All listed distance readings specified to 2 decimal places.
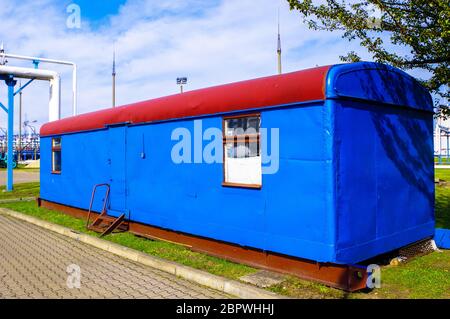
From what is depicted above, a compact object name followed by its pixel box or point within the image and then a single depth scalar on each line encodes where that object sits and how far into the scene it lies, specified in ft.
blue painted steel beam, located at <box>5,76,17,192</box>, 57.31
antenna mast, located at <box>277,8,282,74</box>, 88.69
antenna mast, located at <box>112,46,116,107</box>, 140.32
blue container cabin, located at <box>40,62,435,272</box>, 16.03
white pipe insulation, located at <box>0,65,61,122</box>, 58.70
